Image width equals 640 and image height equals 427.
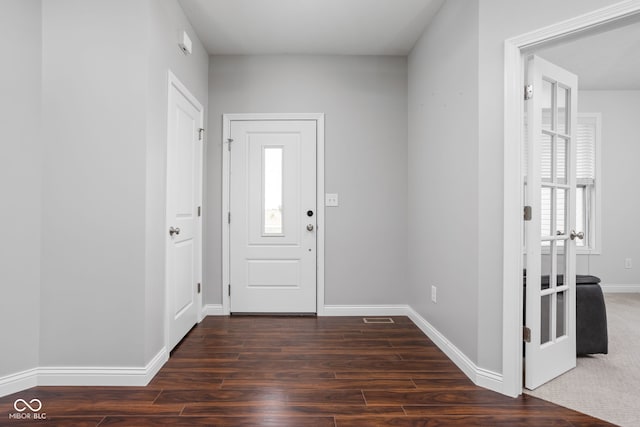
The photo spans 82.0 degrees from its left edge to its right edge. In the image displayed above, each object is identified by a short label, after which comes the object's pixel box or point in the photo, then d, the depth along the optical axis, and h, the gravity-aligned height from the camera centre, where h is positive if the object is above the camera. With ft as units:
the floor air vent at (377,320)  11.82 -3.41
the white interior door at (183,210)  9.00 +0.09
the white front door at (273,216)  12.42 -0.08
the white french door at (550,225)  7.12 -0.19
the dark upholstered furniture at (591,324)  8.90 -2.60
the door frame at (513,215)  6.93 +0.01
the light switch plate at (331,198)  12.45 +0.55
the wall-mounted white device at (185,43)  9.34 +4.38
